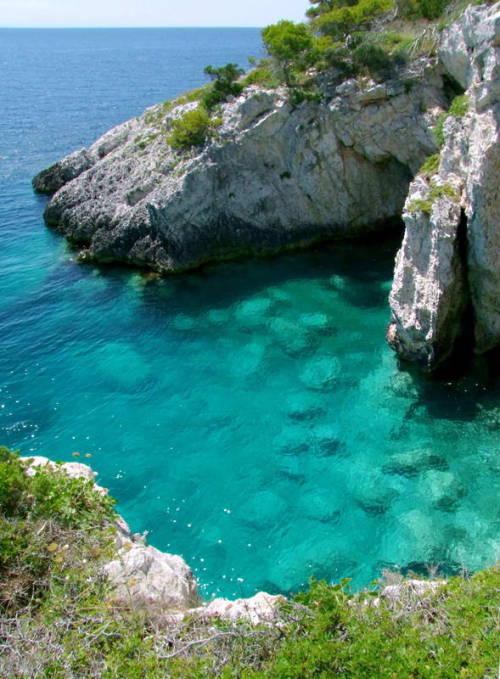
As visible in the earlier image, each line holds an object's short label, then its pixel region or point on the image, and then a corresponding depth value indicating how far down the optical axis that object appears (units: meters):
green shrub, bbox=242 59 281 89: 30.96
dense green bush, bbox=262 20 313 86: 29.20
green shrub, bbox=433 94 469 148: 20.69
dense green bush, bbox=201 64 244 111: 32.53
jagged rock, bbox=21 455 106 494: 13.38
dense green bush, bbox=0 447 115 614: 10.88
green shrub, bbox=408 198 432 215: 20.05
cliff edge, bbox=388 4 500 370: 18.30
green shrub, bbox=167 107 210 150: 31.27
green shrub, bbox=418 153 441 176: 22.02
